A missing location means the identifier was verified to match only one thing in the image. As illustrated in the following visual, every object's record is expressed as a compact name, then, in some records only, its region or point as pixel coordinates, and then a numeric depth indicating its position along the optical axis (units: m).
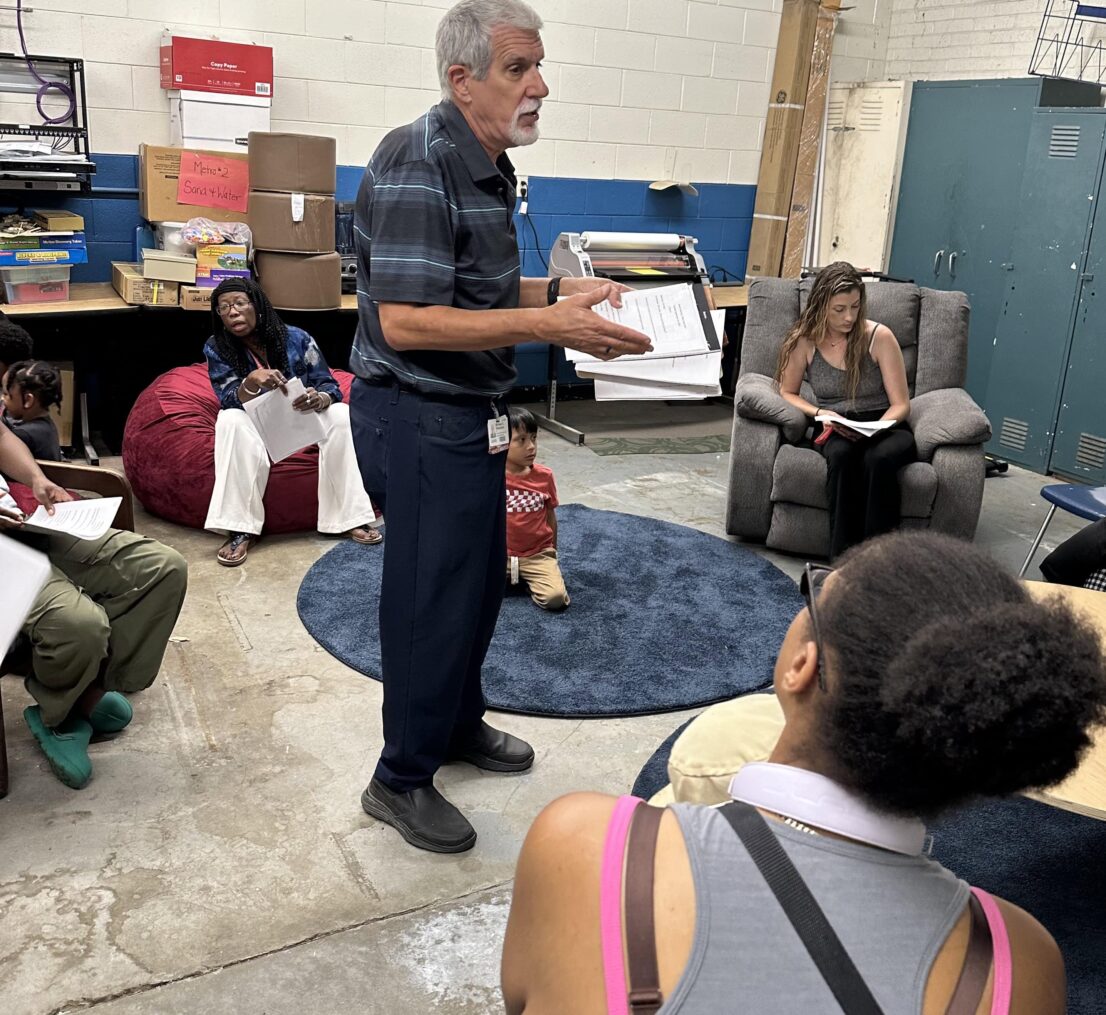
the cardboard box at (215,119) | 4.62
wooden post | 6.30
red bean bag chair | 3.93
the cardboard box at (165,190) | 4.59
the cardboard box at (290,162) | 4.48
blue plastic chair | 3.41
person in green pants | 2.35
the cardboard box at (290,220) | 4.54
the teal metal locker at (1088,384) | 5.13
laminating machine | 5.50
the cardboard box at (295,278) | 4.64
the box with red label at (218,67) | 4.56
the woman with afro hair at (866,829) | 0.80
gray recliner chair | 3.95
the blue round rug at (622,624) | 2.99
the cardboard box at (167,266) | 4.44
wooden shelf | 4.27
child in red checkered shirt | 3.47
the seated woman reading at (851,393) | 3.86
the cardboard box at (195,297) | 4.50
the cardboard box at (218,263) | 4.50
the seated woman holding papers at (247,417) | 3.81
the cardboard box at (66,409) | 4.66
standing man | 1.91
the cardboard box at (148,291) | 4.48
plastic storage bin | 4.34
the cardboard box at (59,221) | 4.39
